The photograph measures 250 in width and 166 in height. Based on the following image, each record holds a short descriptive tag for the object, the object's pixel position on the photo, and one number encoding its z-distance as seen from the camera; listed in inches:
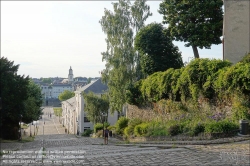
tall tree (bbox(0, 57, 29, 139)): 1122.0
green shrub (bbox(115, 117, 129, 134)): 1250.9
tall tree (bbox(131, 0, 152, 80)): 1460.4
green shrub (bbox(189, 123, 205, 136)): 686.6
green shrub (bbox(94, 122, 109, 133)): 1632.6
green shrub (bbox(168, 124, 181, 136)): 763.4
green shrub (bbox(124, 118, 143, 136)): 1099.3
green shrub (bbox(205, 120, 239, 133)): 623.1
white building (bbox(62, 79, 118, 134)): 2274.9
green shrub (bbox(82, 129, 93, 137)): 1913.1
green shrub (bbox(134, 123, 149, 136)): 962.9
